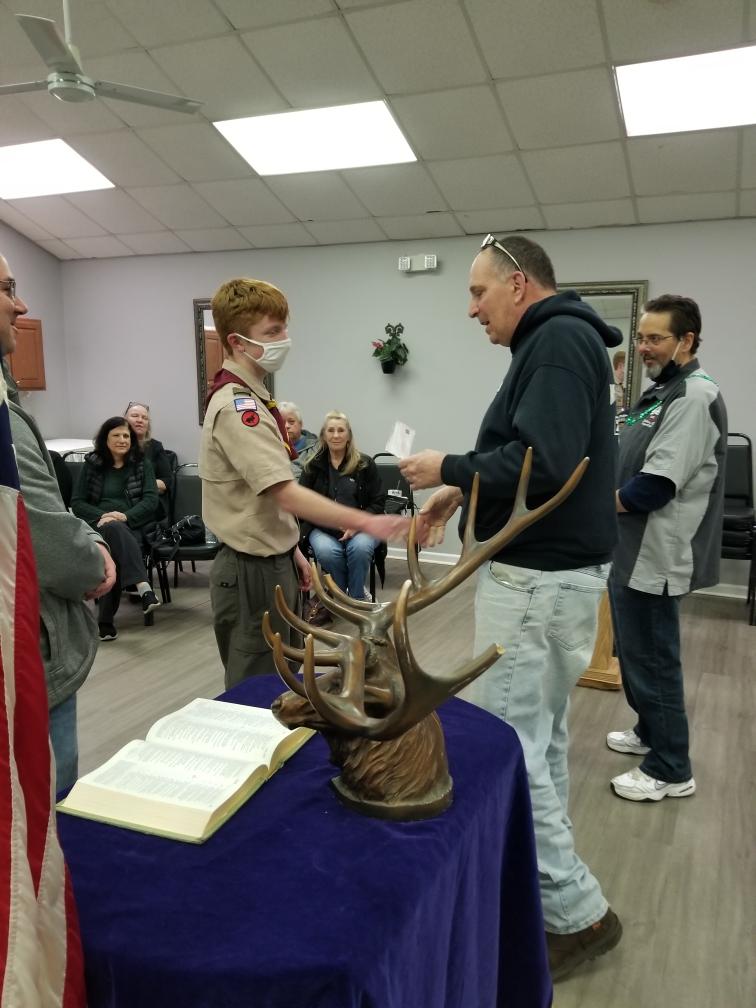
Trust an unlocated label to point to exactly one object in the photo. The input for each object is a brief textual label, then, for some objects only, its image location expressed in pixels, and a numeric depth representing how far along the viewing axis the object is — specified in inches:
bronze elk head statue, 38.6
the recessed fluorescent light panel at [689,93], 141.0
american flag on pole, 27.1
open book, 39.1
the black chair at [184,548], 184.4
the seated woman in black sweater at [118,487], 179.0
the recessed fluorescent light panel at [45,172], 207.0
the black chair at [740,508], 174.1
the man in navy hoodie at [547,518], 58.4
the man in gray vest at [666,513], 87.6
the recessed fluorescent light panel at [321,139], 172.7
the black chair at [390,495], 197.3
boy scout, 67.9
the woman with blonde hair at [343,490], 177.2
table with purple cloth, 29.7
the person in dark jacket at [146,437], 217.2
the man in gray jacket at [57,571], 54.4
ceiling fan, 106.8
